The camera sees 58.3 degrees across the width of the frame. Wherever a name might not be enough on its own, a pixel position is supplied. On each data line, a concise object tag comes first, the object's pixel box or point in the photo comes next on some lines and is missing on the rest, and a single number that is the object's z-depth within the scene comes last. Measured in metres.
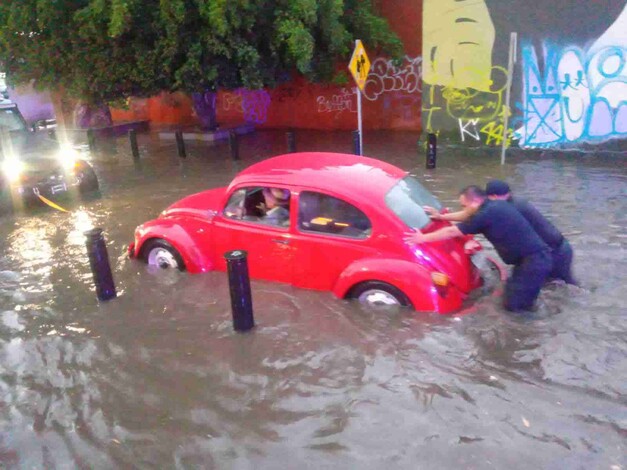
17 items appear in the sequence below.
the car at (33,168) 10.08
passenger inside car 5.71
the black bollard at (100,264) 5.92
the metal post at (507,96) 10.91
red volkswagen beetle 5.12
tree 12.02
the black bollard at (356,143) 11.60
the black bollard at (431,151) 11.19
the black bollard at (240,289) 4.99
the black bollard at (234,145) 14.06
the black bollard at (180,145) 14.72
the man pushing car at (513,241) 5.00
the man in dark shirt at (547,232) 5.26
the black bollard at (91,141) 17.09
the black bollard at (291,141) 12.92
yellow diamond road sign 9.91
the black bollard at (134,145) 15.41
